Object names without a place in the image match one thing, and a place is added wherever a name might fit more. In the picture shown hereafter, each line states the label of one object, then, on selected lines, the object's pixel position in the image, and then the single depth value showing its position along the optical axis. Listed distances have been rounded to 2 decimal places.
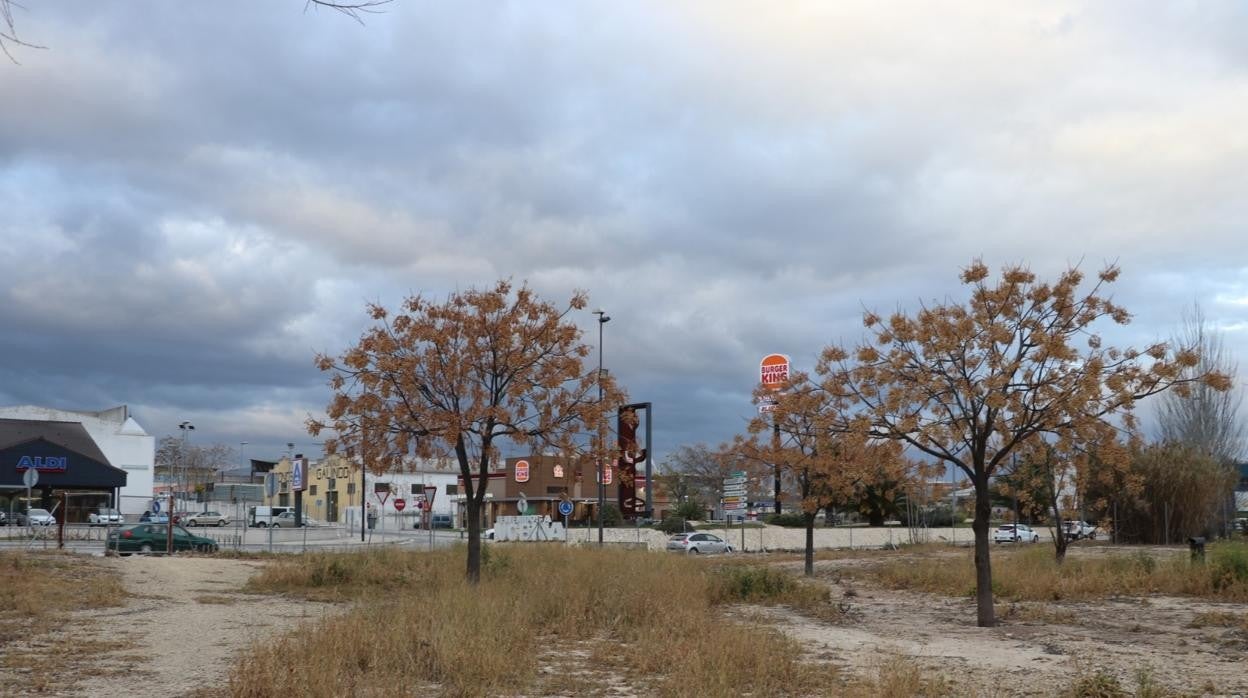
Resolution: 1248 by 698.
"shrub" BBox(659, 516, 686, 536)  64.62
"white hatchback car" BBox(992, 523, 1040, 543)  57.85
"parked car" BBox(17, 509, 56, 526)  52.32
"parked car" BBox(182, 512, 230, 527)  73.75
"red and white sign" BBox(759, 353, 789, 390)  59.29
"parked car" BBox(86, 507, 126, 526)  63.58
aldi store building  68.62
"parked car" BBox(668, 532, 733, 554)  46.51
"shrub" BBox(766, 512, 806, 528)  68.57
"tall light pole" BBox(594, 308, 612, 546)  44.12
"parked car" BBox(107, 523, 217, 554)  39.78
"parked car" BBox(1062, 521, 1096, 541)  55.51
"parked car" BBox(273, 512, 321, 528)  84.00
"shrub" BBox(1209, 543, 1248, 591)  22.20
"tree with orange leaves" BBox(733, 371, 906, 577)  18.77
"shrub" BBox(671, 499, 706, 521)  78.44
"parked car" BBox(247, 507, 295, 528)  82.72
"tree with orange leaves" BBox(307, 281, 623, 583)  21.56
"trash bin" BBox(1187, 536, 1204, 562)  24.94
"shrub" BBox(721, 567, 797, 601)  22.59
